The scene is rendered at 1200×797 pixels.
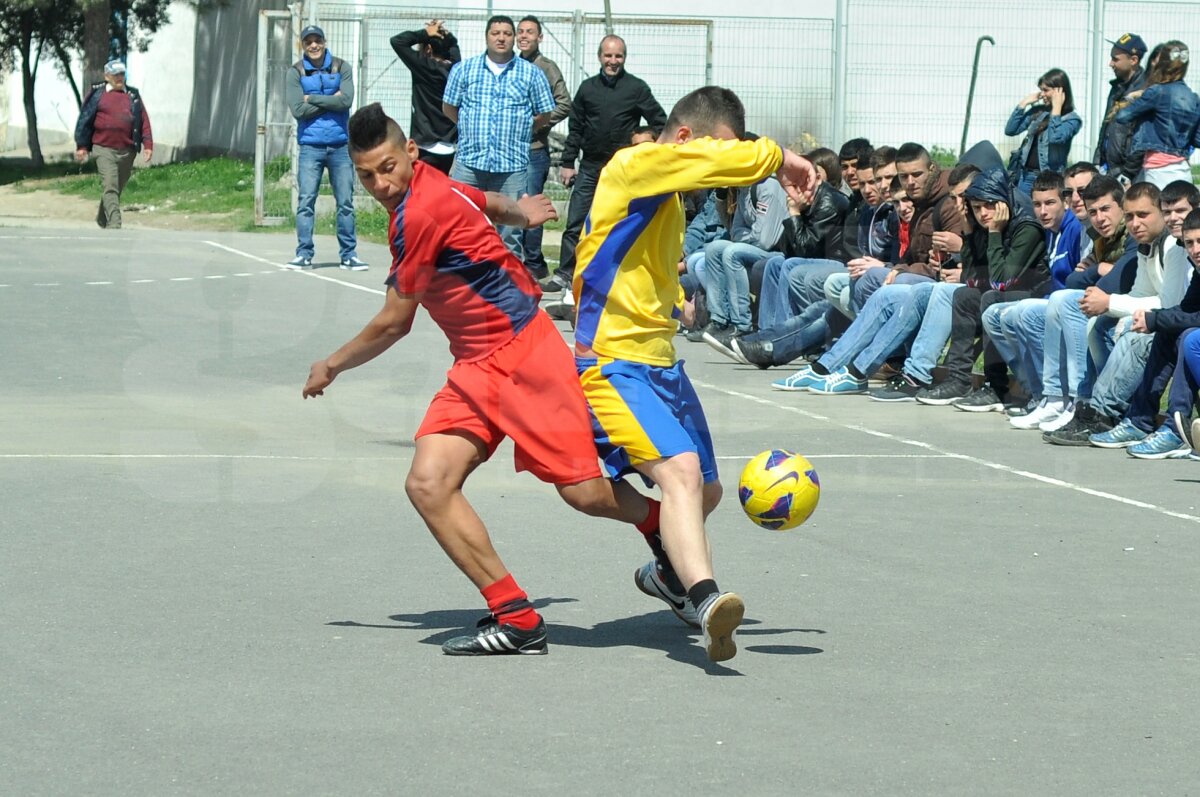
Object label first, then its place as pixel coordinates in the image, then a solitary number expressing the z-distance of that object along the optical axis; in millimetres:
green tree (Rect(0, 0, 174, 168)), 37281
